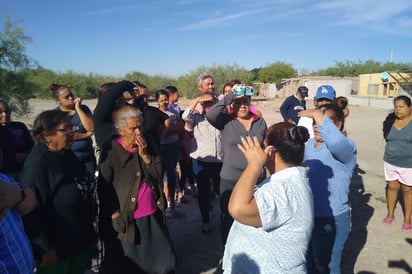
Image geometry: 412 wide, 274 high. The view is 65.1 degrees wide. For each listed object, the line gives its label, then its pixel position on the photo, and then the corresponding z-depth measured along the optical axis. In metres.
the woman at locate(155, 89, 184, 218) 5.14
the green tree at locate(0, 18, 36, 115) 12.25
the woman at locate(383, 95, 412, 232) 4.67
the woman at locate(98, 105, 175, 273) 2.62
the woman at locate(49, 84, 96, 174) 4.39
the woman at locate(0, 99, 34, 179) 4.10
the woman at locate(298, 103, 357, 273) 2.90
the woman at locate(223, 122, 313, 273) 1.76
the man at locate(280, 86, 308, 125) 6.67
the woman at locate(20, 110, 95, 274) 2.31
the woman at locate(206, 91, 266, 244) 3.68
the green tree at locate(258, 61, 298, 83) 61.16
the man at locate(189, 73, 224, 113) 4.41
